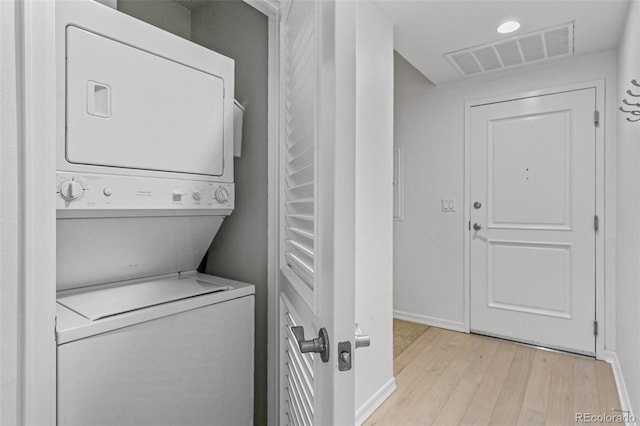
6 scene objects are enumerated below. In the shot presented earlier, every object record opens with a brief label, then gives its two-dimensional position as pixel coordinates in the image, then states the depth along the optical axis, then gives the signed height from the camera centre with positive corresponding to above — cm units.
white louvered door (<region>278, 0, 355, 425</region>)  69 +1
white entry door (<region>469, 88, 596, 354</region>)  270 -6
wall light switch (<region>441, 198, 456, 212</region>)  325 +6
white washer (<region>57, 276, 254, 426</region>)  95 -44
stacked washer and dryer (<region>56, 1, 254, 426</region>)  99 -5
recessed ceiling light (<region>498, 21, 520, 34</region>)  221 +115
